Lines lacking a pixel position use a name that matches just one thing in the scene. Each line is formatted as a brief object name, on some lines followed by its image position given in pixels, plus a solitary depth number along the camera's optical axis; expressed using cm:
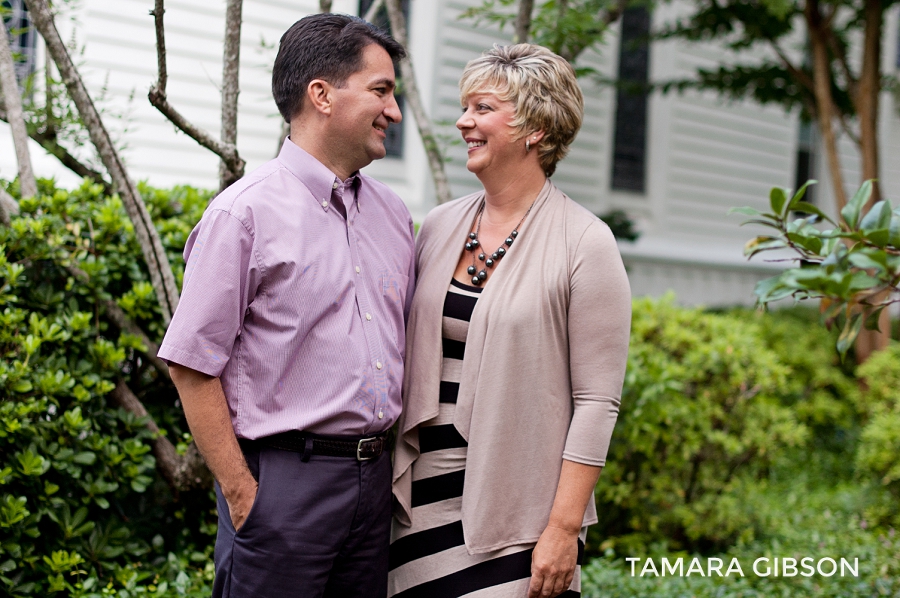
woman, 237
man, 218
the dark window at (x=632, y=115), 1266
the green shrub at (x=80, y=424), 312
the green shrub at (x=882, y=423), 572
